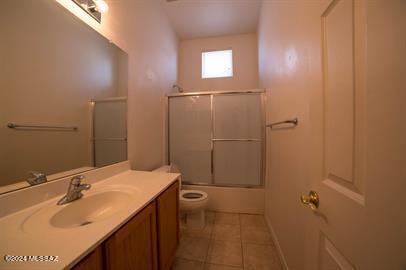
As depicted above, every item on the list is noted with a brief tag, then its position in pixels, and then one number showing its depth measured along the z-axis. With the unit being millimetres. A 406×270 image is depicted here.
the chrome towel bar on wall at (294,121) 1051
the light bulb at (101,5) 1100
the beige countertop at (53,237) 457
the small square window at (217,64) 2990
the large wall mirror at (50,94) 721
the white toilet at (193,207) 1782
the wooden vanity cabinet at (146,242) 594
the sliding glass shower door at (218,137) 2287
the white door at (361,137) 345
